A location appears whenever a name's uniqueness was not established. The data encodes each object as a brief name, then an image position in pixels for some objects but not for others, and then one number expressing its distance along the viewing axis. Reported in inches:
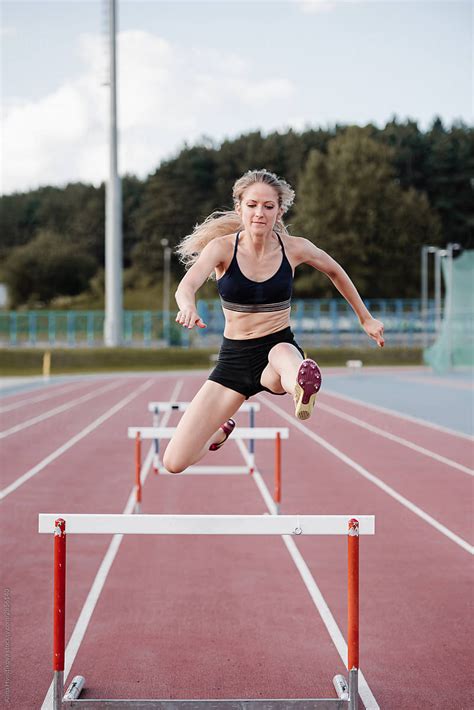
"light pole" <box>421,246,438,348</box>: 1757.6
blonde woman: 155.1
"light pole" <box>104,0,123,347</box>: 1331.2
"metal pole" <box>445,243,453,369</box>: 1064.1
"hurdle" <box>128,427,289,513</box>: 308.7
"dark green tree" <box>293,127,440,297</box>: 2378.2
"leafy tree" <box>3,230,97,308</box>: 2906.0
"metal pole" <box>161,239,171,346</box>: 1833.5
